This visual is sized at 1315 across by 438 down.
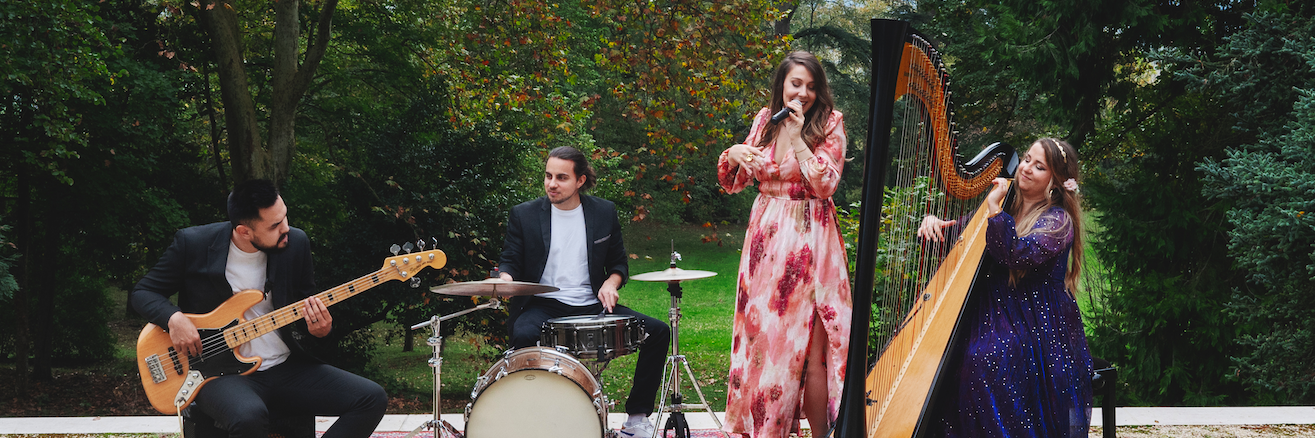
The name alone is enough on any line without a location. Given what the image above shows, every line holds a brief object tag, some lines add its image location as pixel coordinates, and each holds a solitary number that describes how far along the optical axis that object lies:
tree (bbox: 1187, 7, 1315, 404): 5.55
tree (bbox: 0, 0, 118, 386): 6.05
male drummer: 4.07
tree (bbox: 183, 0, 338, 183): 7.90
